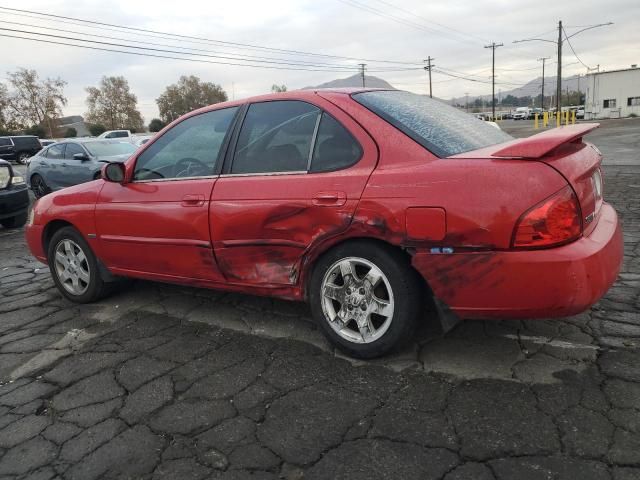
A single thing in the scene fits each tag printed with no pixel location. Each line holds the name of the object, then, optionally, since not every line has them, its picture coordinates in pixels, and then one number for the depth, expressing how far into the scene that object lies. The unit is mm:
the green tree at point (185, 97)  80625
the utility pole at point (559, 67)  41156
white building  55406
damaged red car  2406
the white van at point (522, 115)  75438
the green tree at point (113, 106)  77250
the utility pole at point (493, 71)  68588
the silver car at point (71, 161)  12047
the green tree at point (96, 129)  61966
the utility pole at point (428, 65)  74875
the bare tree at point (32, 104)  63375
